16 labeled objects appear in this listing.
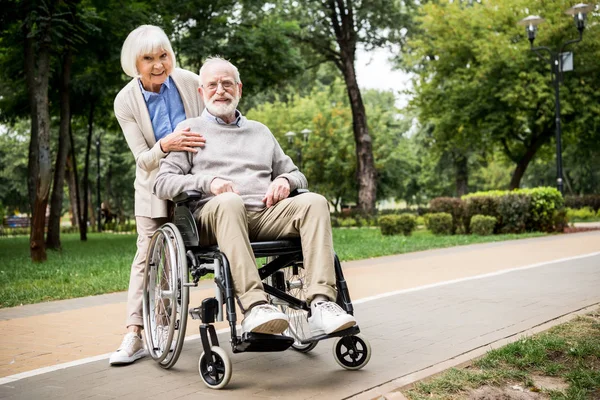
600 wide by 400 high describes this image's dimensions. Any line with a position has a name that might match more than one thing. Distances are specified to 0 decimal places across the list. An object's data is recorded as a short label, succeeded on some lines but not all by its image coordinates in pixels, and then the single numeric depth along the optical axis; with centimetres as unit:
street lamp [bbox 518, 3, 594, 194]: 2052
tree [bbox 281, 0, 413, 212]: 2578
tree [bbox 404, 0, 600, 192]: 2683
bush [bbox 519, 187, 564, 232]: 1852
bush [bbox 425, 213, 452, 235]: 1895
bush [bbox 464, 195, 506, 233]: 1881
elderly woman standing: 471
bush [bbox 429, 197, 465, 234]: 1923
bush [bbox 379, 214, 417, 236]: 1969
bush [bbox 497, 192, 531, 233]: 1833
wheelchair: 379
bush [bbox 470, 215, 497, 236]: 1809
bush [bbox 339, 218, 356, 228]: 2808
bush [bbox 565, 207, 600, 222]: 2866
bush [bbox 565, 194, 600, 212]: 3378
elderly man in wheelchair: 379
